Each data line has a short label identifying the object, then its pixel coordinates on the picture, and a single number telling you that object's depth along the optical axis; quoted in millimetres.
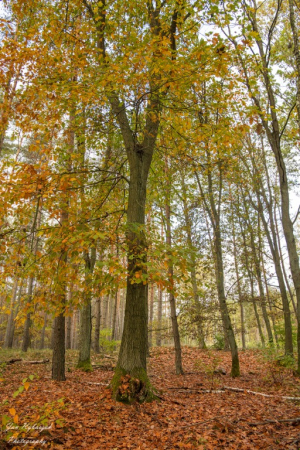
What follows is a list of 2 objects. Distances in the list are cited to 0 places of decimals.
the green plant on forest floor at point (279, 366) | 6753
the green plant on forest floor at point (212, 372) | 6644
